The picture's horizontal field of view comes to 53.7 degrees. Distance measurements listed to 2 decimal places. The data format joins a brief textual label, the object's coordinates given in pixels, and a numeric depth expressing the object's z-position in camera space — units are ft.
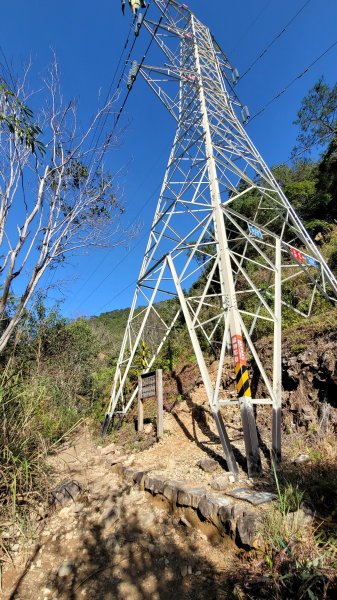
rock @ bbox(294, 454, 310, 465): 14.19
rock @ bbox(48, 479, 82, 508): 15.14
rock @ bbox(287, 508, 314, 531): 9.10
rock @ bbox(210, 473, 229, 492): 13.38
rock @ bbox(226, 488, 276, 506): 11.01
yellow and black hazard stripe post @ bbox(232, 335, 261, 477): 14.44
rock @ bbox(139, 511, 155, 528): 13.26
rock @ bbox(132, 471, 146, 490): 15.94
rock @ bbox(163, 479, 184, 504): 13.56
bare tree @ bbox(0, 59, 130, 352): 12.55
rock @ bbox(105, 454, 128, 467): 19.39
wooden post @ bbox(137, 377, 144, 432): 23.81
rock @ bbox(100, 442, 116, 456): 21.69
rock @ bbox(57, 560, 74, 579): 11.24
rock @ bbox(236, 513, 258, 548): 9.55
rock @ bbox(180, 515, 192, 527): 12.31
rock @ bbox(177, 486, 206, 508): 12.41
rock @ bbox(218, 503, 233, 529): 10.71
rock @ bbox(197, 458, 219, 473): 15.67
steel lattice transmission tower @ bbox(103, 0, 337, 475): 15.99
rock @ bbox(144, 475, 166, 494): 14.56
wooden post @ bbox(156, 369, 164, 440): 21.72
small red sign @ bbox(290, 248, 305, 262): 21.25
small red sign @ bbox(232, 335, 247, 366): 16.26
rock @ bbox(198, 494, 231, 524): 11.26
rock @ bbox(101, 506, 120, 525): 13.70
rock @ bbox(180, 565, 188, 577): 10.28
